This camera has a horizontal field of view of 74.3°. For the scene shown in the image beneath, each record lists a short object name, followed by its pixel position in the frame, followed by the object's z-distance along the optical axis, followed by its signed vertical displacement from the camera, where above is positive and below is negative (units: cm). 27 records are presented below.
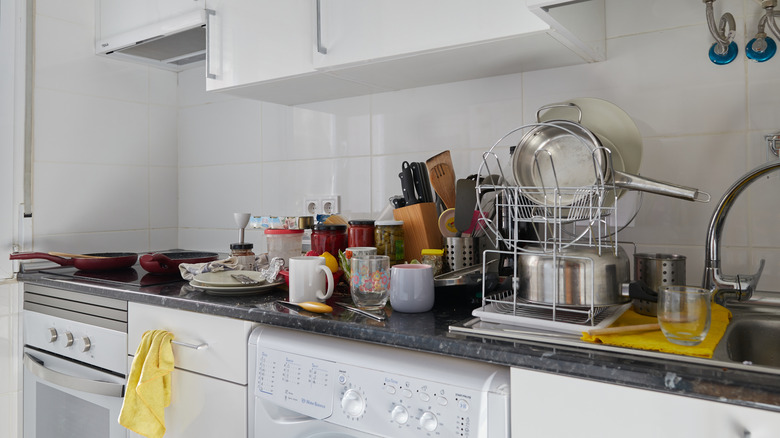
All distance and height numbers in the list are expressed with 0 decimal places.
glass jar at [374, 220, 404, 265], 138 -5
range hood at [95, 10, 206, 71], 175 +67
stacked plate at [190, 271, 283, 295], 128 -16
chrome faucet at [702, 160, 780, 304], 104 -10
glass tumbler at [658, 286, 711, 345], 77 -14
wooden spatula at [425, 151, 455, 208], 142 +11
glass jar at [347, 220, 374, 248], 144 -4
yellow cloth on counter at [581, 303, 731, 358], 75 -19
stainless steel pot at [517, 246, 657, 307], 89 -11
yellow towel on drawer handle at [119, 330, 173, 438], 122 -40
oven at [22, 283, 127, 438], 140 -42
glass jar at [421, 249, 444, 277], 130 -10
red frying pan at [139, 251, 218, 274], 156 -13
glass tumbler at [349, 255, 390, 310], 111 -13
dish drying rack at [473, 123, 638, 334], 89 -6
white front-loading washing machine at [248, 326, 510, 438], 83 -31
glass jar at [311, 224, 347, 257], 148 -6
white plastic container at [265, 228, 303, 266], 154 -7
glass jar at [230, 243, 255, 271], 150 -10
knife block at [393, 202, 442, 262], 141 -2
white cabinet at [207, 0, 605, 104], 113 +44
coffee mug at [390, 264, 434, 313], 107 -14
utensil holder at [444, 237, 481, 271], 130 -8
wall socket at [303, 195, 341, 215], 183 +6
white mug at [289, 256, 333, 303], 119 -14
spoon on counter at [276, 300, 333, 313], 109 -18
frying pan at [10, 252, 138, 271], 164 -14
